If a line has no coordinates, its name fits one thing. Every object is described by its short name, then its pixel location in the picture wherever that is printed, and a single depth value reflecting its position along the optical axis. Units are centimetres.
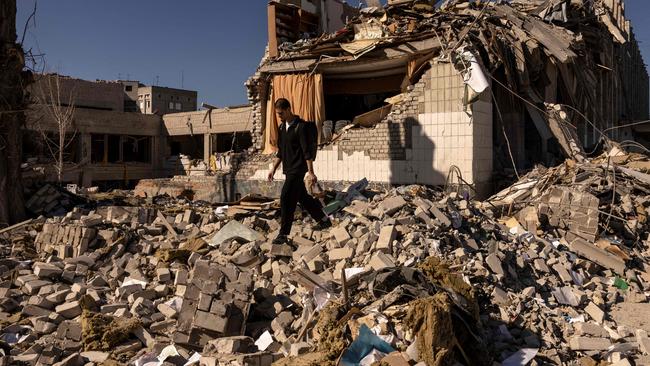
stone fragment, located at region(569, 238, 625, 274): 625
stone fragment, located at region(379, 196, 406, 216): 613
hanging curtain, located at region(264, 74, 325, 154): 1152
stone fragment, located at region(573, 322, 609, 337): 442
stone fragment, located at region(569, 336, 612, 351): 418
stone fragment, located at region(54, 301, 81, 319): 461
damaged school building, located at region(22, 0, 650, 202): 953
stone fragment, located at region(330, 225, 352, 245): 545
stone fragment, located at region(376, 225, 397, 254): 506
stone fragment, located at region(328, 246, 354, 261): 510
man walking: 584
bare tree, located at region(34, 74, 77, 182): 1632
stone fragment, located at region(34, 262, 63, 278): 530
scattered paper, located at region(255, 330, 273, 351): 397
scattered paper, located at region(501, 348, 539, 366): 381
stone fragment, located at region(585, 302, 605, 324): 484
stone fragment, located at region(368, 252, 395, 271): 467
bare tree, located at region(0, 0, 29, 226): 741
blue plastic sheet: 339
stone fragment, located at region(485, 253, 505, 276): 505
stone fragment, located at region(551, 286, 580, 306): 512
